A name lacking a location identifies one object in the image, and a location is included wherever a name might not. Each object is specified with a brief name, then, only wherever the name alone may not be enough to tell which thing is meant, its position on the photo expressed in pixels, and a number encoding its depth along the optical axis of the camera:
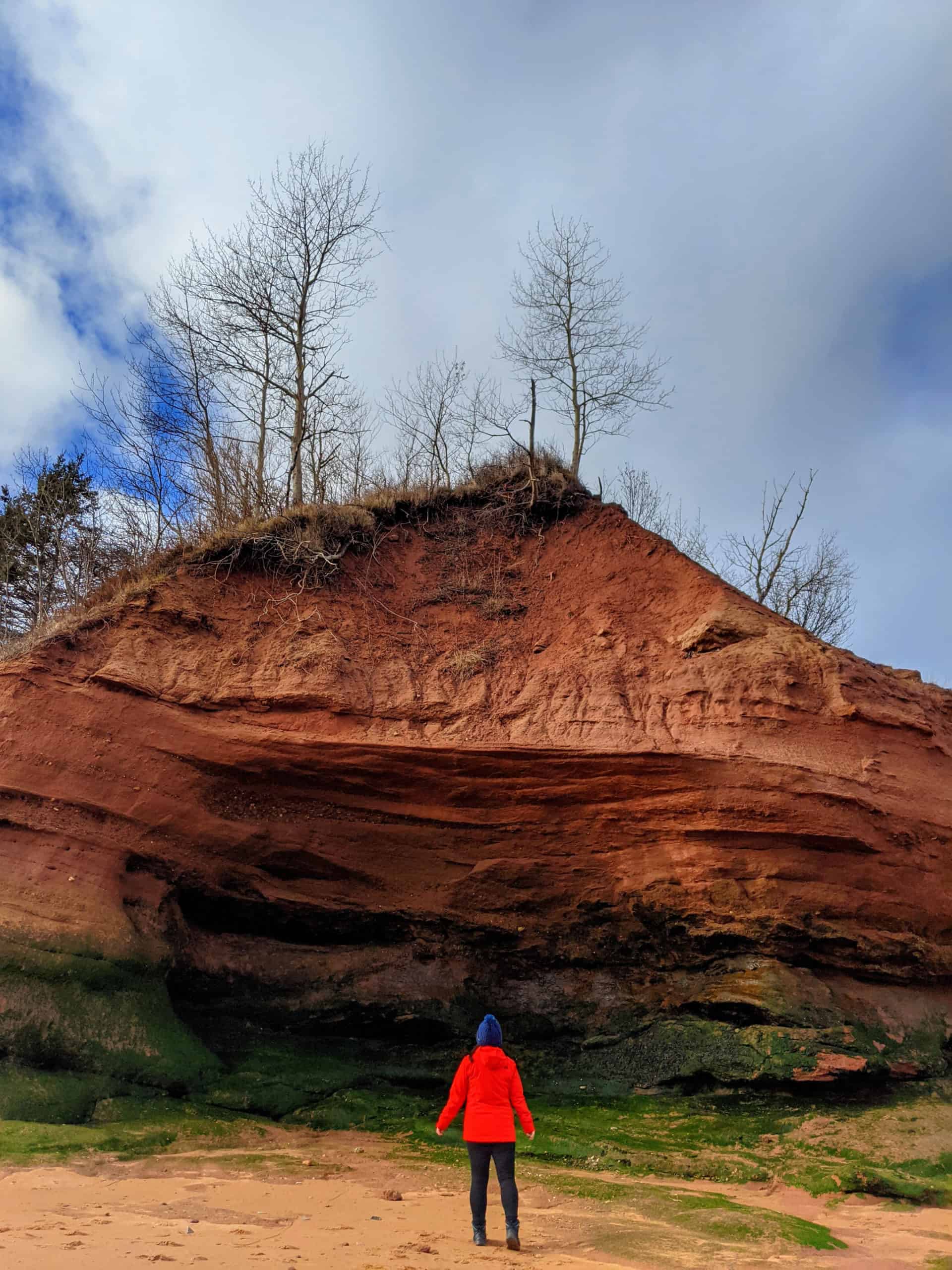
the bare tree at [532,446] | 12.17
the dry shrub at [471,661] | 10.11
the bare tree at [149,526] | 11.59
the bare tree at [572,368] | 16.05
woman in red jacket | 5.28
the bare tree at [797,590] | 19.66
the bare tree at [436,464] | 12.89
